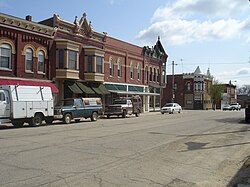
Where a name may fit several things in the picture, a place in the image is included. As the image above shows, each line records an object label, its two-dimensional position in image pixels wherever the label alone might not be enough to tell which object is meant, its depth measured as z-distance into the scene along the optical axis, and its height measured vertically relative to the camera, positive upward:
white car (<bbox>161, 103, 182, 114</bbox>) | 47.06 -0.89
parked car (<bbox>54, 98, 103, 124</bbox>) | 25.30 -0.61
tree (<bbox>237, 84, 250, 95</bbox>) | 169.16 +7.20
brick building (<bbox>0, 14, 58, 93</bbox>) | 27.02 +4.57
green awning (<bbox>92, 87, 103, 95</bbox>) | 36.09 +1.37
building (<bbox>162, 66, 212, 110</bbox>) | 84.94 +3.09
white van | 20.62 -0.22
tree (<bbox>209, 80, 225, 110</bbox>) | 88.94 +3.26
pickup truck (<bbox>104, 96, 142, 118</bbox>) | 33.78 -0.55
